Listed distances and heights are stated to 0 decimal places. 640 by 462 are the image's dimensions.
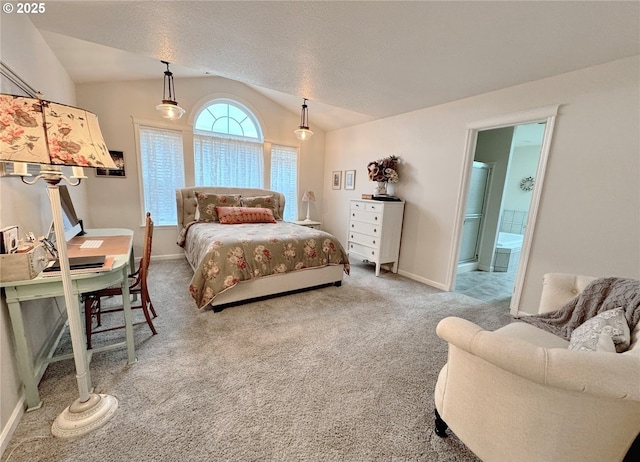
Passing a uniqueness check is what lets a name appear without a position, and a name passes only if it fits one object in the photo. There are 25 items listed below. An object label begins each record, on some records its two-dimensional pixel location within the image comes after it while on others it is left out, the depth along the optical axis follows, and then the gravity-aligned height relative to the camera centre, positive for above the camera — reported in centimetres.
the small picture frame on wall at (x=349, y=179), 480 +18
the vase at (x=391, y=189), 407 +3
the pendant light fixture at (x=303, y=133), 376 +78
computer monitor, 221 -42
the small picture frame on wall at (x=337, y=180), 516 +16
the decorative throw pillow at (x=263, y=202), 427 -31
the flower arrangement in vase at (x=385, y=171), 381 +29
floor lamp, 99 +8
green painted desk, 133 -67
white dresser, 372 -59
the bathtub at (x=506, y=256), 429 -98
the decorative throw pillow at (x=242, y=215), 379 -48
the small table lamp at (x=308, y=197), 510 -21
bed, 250 -81
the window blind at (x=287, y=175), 504 +20
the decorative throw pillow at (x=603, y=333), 107 -57
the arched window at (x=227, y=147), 435 +62
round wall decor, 523 +30
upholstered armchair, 80 -72
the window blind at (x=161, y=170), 394 +13
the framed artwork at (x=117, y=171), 370 +8
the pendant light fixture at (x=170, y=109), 283 +77
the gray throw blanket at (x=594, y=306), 125 -55
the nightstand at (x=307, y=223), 497 -71
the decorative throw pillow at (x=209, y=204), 393 -35
